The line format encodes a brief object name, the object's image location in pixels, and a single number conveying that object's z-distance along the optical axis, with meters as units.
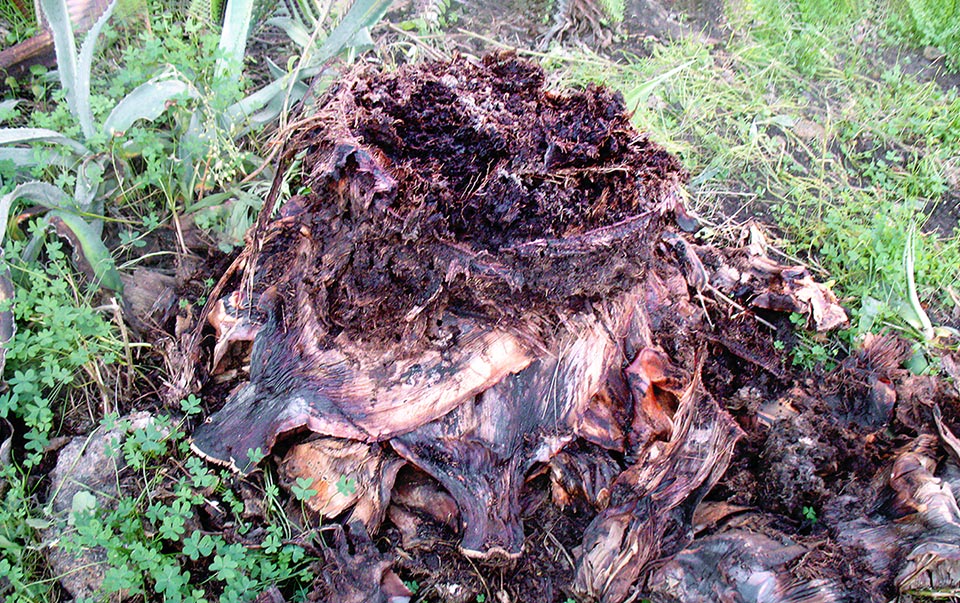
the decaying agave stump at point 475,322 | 0.72
